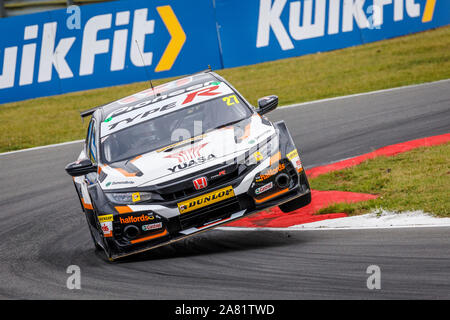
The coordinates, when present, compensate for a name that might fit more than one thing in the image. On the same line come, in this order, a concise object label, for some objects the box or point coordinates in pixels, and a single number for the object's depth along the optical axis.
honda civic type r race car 12.16
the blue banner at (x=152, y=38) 35.12
